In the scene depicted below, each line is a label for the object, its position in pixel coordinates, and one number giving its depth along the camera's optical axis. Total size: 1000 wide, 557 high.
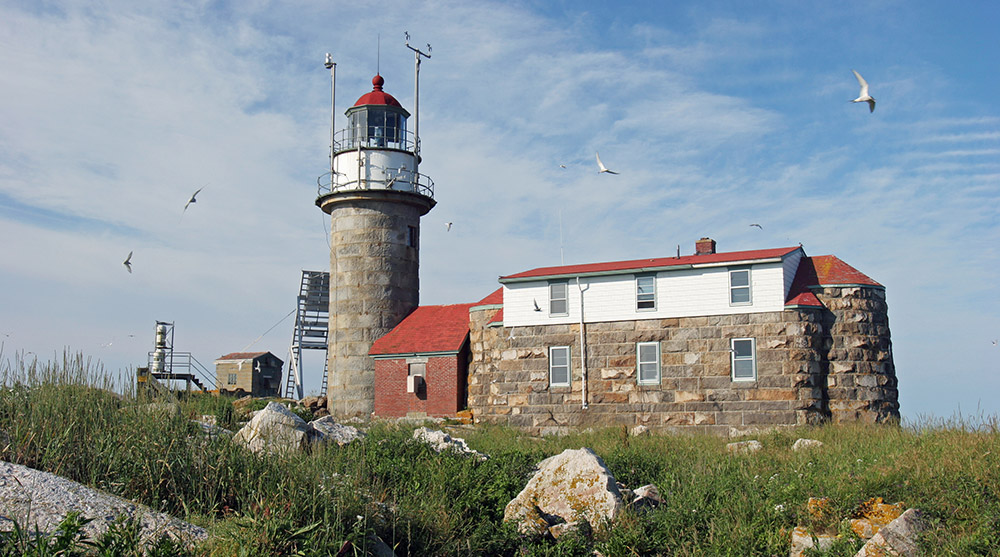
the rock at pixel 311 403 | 33.85
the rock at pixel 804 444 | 16.82
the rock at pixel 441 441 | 15.71
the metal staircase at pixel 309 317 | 42.09
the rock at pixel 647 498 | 12.07
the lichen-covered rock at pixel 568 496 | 11.21
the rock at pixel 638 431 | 22.52
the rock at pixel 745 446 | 17.28
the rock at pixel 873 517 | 9.96
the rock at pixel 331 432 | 14.75
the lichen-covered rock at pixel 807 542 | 9.81
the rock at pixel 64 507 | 7.62
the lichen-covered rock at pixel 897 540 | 9.23
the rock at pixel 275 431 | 10.85
